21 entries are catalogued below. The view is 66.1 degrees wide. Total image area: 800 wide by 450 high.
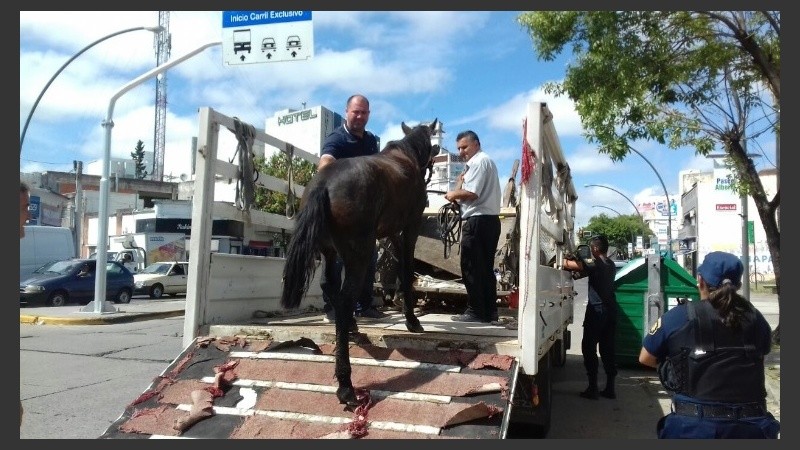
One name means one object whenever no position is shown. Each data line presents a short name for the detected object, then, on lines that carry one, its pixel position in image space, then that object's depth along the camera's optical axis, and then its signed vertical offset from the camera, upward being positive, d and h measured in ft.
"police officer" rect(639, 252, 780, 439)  9.83 -1.91
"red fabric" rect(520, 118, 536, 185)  12.80 +1.71
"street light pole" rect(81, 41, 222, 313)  45.65 +1.95
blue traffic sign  35.22 +13.03
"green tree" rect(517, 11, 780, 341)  30.63 +9.36
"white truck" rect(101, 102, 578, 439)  11.09 -2.55
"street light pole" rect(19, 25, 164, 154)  44.48 +14.14
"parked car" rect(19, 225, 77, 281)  69.97 -1.27
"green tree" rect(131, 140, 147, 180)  232.96 +31.72
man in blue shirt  16.87 +2.89
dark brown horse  12.05 +0.27
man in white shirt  16.85 +0.27
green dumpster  28.86 -2.30
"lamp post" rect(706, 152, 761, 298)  39.66 -0.16
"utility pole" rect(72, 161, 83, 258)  115.44 +5.77
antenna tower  167.53 +29.77
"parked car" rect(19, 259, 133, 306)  59.57 -4.91
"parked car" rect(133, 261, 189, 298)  78.23 -5.43
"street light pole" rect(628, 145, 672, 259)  73.74 +2.63
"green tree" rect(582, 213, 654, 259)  247.29 +6.97
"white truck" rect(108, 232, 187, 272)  94.73 -1.52
